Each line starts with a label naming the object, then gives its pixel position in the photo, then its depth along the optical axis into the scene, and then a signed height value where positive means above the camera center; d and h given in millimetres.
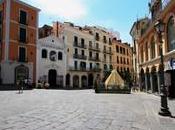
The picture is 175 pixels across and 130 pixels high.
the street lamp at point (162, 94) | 5502 -884
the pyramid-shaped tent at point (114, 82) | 15166 -933
